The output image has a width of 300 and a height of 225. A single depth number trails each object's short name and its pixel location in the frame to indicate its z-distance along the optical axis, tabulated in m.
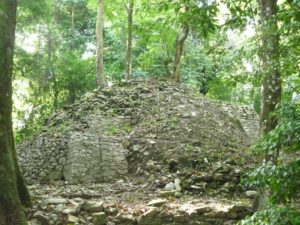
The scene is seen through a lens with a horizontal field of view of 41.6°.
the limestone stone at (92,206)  5.57
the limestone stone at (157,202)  5.90
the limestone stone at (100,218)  5.38
